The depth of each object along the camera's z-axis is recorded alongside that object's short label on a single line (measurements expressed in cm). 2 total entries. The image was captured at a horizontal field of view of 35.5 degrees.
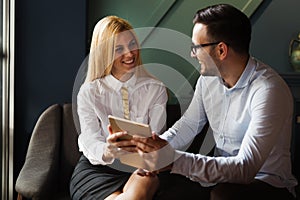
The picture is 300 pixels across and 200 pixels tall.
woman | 211
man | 167
